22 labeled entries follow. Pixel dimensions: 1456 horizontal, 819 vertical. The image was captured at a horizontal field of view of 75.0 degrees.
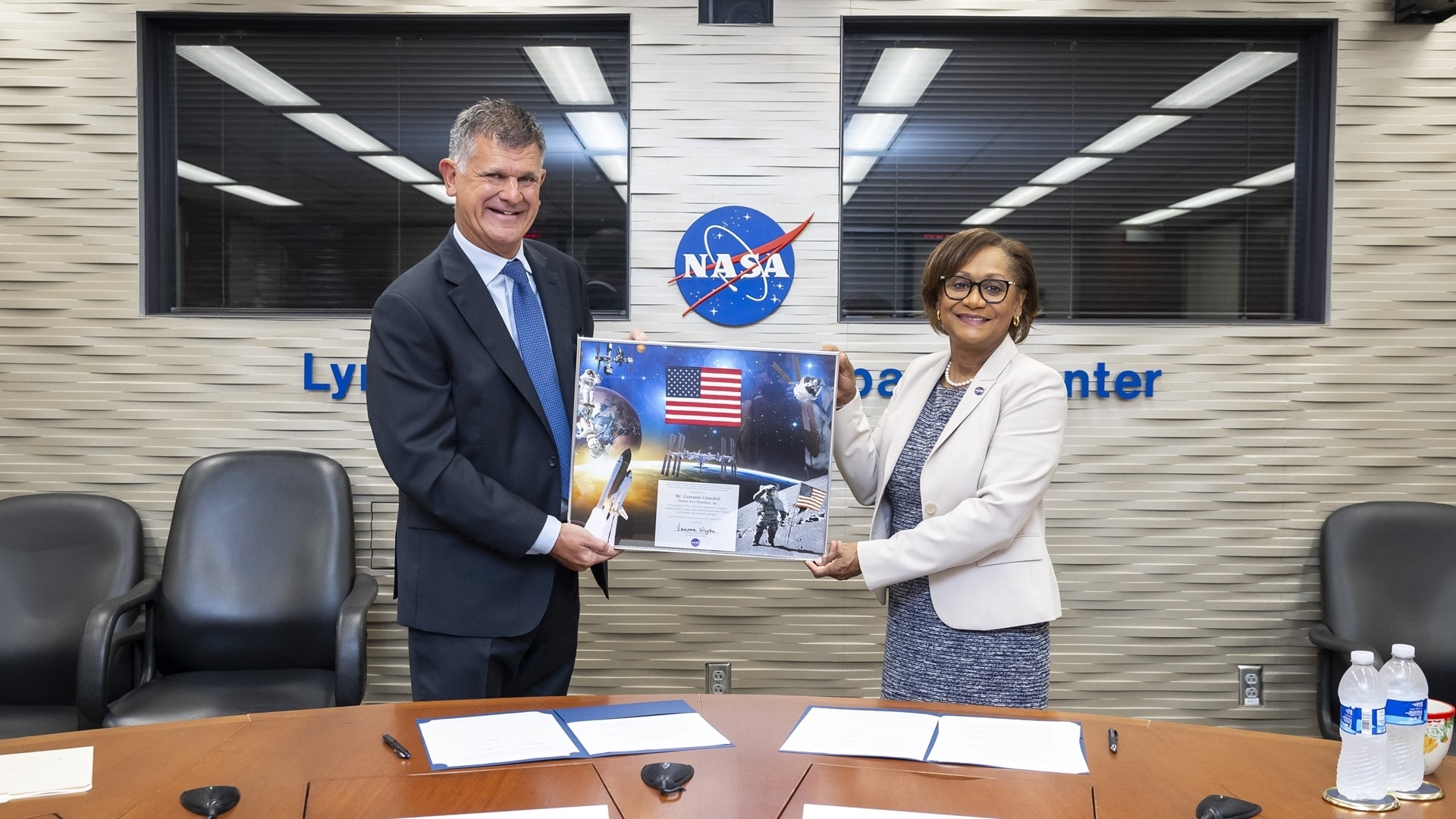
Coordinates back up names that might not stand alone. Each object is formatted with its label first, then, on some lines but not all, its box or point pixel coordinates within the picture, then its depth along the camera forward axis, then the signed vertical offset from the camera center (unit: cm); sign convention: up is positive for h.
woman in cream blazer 222 -33
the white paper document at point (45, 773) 164 -74
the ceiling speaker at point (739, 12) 355 +134
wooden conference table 158 -73
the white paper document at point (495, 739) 176 -72
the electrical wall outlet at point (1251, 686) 368 -120
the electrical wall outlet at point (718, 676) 370 -119
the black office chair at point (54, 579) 323 -76
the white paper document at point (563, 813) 154 -73
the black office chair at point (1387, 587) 319 -72
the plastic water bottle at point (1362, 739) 162 -62
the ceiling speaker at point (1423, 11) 337 +134
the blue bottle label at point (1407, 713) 162 -57
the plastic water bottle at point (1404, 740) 166 -64
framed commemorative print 240 -20
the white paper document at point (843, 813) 155 -72
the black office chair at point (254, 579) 325 -75
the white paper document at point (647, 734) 183 -73
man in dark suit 222 -16
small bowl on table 171 -64
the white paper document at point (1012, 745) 177 -72
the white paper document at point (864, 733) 181 -72
